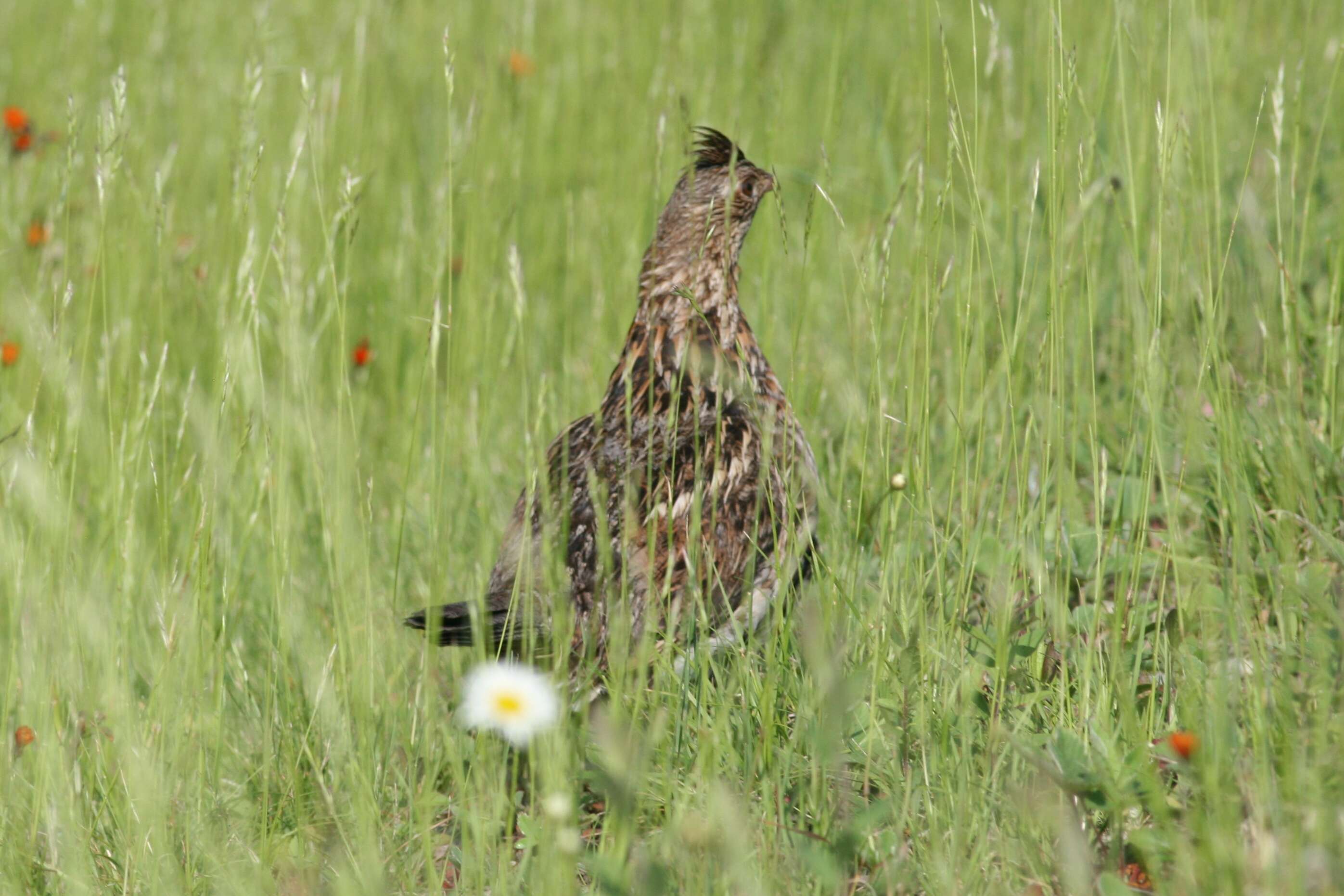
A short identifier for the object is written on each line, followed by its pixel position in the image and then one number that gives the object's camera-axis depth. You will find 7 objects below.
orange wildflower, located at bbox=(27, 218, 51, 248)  8.41
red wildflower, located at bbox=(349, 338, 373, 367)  9.10
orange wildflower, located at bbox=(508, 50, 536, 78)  10.85
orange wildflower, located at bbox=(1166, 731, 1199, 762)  3.53
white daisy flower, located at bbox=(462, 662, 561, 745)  3.92
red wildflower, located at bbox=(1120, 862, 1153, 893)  3.93
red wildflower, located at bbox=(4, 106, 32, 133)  9.32
